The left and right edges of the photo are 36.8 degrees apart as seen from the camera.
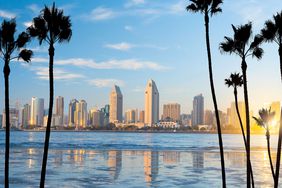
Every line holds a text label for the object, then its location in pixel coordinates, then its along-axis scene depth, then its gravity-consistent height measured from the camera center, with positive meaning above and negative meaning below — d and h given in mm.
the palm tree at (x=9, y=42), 21970 +4000
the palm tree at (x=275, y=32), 22948 +4901
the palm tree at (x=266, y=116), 27370 +237
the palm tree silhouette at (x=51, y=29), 21703 +4647
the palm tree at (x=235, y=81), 28672 +2651
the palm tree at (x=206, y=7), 25356 +6809
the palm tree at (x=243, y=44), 24797 +4505
